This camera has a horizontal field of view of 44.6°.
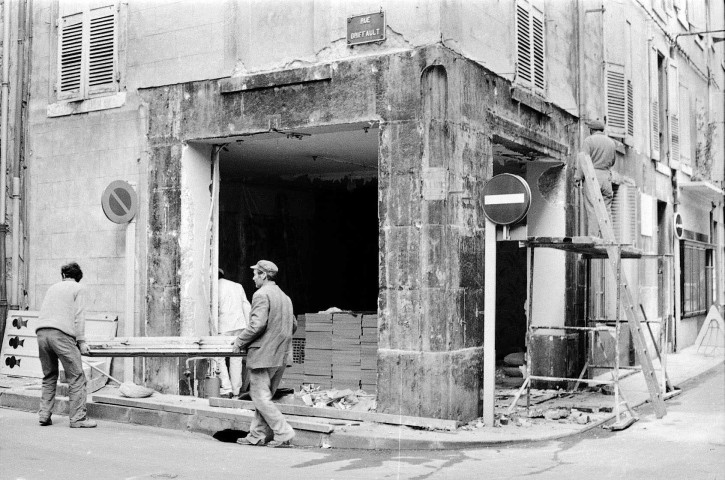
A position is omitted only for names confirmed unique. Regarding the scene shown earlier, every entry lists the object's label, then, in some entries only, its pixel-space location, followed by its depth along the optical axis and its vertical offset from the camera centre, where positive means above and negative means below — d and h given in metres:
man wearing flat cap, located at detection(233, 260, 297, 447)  8.18 -0.72
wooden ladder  9.63 -0.24
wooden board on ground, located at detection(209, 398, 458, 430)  8.68 -1.38
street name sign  9.39 +2.70
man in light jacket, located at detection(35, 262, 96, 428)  8.98 -0.66
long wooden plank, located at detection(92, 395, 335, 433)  8.45 -1.37
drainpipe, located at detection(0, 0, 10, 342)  12.16 +1.79
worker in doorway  10.87 -0.48
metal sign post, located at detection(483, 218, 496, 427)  8.97 -0.47
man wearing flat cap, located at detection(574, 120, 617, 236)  11.51 +1.64
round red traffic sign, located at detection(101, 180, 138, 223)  10.78 +0.95
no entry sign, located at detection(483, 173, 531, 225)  8.59 +0.79
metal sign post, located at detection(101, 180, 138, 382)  10.79 +0.72
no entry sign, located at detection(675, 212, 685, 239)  18.41 +1.12
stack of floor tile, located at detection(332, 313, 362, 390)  10.54 -0.85
